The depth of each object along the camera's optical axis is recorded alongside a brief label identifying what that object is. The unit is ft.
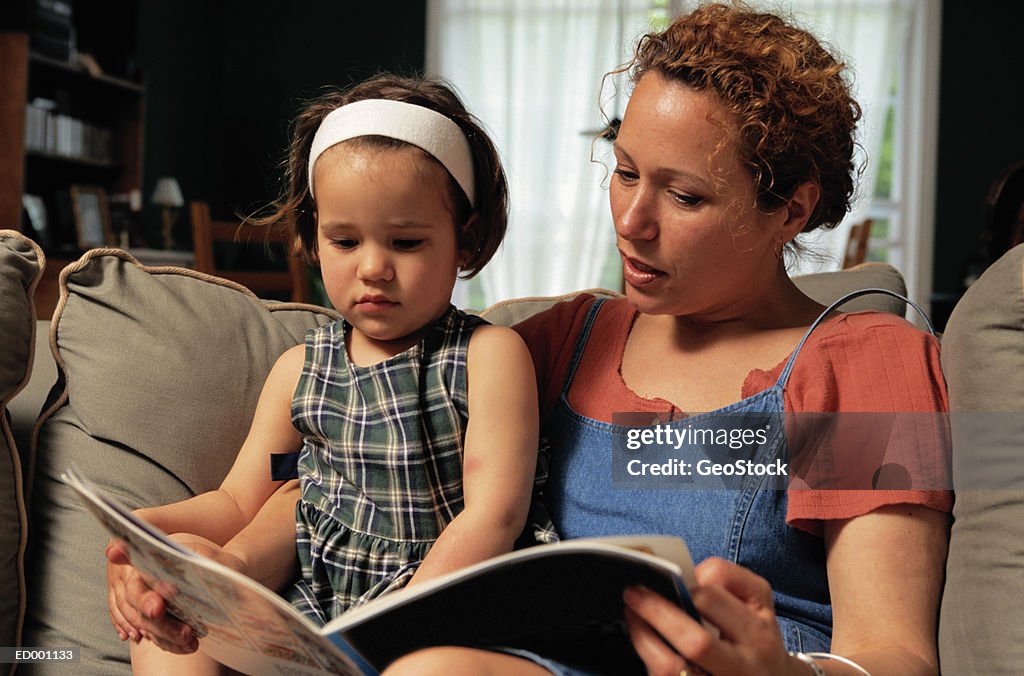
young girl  3.72
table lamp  19.31
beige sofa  4.04
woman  3.24
